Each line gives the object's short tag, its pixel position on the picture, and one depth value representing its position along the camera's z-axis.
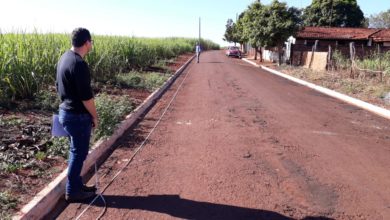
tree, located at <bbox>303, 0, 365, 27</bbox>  62.03
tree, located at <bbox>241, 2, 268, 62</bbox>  36.03
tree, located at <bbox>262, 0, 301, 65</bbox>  34.28
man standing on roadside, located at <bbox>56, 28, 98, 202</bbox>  4.55
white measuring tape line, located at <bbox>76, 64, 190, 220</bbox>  4.64
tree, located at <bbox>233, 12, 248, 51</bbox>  64.69
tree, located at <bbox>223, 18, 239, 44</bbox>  99.61
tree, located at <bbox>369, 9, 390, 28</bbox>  84.19
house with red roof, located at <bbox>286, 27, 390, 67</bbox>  43.49
